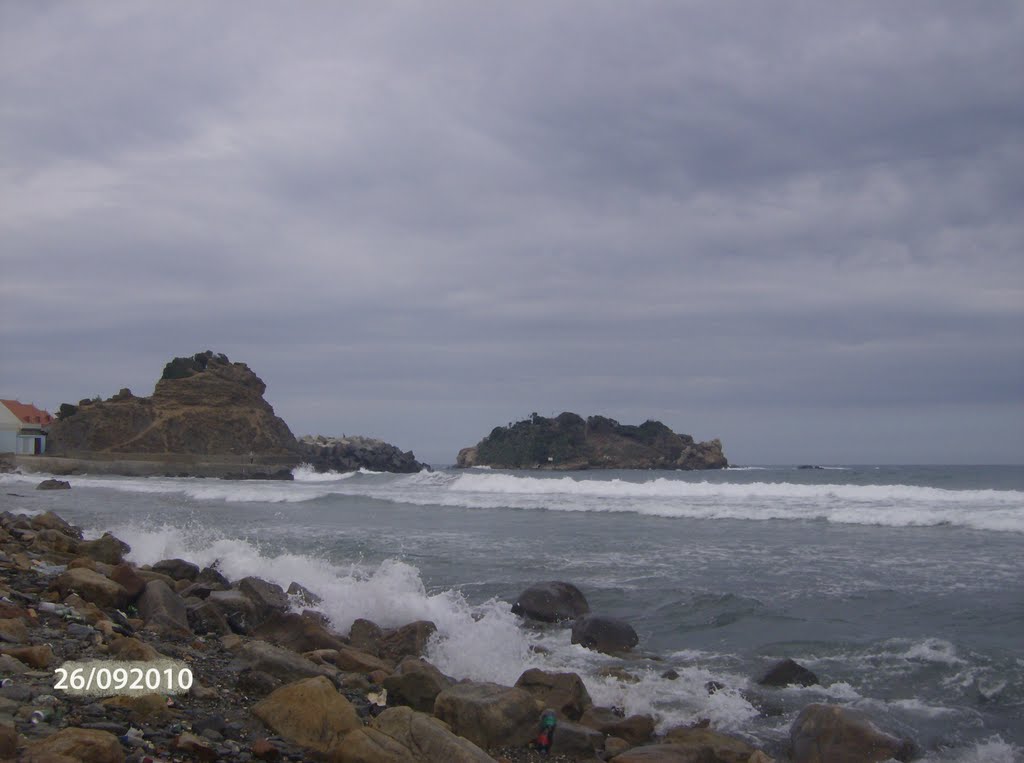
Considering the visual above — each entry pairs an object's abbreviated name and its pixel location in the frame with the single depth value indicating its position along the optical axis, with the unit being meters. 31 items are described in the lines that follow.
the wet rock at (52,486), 32.38
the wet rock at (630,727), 6.78
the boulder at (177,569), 12.07
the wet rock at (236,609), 9.47
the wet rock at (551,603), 10.83
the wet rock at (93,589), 8.82
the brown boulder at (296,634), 8.91
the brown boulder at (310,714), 5.33
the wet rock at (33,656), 5.72
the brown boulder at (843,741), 6.27
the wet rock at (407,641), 9.27
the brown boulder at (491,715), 6.27
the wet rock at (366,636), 9.40
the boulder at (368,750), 4.98
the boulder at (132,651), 6.18
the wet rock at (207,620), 8.89
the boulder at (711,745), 6.13
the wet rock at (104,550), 12.67
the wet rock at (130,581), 9.13
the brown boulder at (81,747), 3.94
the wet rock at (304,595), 11.12
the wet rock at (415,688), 6.95
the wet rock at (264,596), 9.96
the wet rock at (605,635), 9.50
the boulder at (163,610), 8.36
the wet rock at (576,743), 6.24
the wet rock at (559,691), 7.18
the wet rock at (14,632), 6.25
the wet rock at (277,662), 6.82
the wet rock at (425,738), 5.11
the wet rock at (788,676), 8.06
